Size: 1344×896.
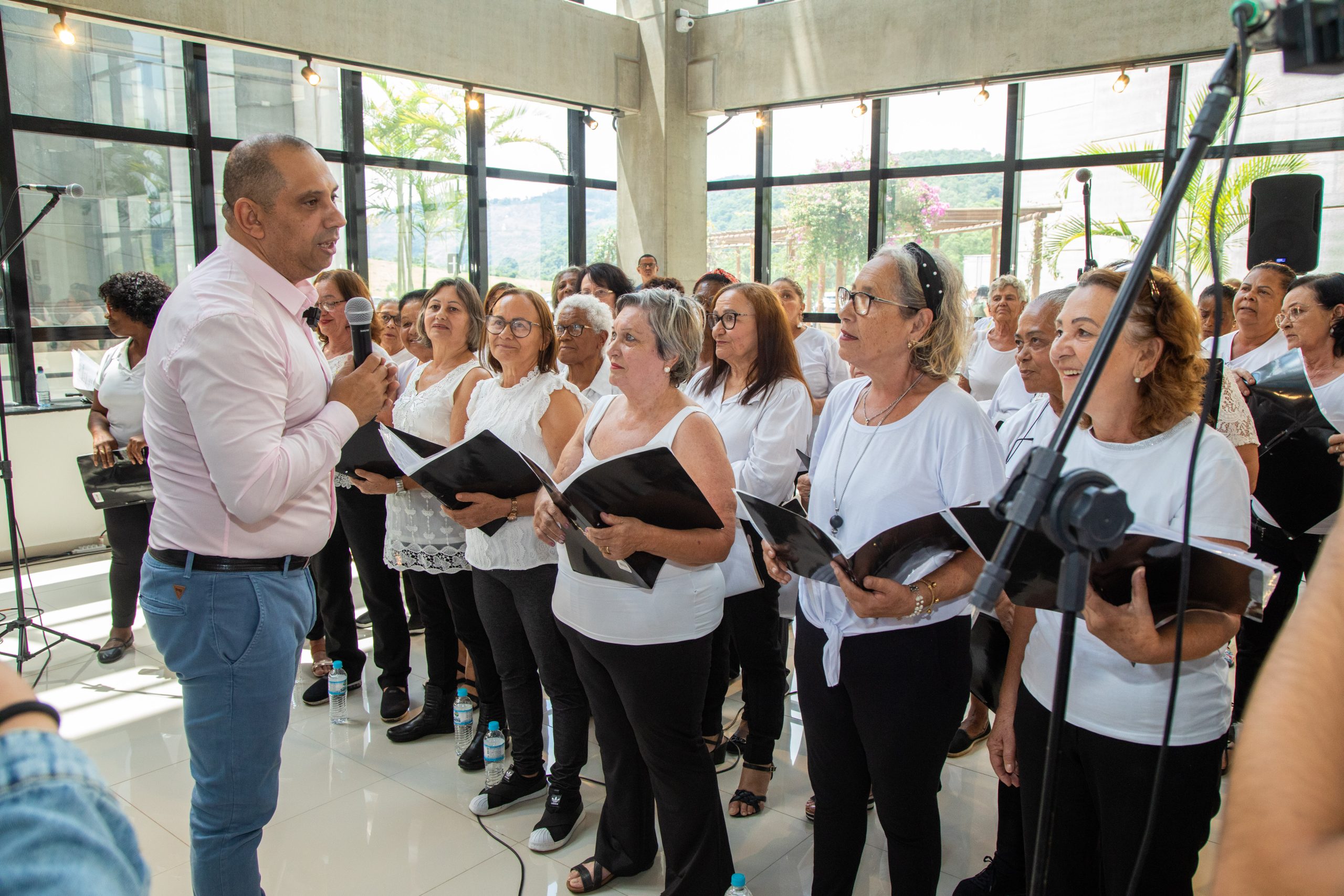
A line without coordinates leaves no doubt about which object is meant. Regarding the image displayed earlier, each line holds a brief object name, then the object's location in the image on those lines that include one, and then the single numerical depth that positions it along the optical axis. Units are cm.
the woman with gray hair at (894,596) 186
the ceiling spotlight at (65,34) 556
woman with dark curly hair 415
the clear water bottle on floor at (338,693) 364
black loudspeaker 481
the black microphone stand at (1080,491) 88
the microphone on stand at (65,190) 402
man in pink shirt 170
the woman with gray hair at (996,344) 486
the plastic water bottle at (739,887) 231
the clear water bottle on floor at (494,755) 302
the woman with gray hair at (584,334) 348
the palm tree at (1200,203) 697
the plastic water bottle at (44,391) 629
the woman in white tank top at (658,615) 216
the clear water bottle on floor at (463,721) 341
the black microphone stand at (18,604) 410
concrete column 885
